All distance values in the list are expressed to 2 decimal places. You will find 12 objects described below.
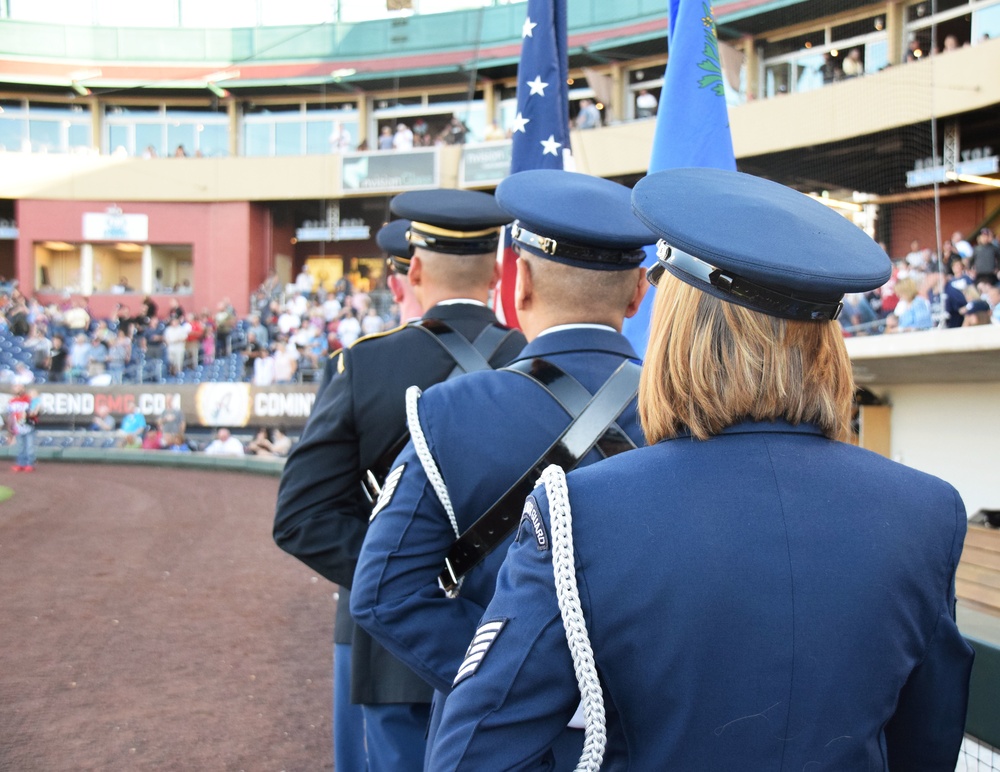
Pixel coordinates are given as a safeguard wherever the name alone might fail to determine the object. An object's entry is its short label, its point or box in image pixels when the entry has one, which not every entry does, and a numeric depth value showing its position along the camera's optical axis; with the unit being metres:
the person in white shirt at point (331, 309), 23.67
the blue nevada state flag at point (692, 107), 3.78
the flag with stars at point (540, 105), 4.83
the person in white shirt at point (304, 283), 27.45
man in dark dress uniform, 2.58
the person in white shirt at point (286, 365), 19.58
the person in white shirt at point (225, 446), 16.50
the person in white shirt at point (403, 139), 28.34
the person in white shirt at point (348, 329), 21.58
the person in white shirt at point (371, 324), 21.77
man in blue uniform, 1.92
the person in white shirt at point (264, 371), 19.66
